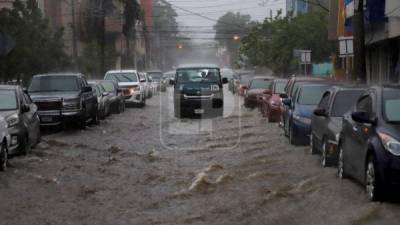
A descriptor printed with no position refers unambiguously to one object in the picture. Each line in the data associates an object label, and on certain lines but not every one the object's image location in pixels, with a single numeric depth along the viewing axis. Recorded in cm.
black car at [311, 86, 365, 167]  1477
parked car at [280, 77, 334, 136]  2123
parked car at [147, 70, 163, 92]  6328
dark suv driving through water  3219
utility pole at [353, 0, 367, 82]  2397
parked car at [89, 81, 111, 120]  2983
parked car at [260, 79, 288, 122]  2748
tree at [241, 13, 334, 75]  5031
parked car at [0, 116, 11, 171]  1496
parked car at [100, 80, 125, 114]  3452
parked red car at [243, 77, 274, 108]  3744
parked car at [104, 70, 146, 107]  4108
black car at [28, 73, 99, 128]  2409
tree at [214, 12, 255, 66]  11859
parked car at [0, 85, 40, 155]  1667
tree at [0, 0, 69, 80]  3494
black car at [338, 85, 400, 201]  1062
